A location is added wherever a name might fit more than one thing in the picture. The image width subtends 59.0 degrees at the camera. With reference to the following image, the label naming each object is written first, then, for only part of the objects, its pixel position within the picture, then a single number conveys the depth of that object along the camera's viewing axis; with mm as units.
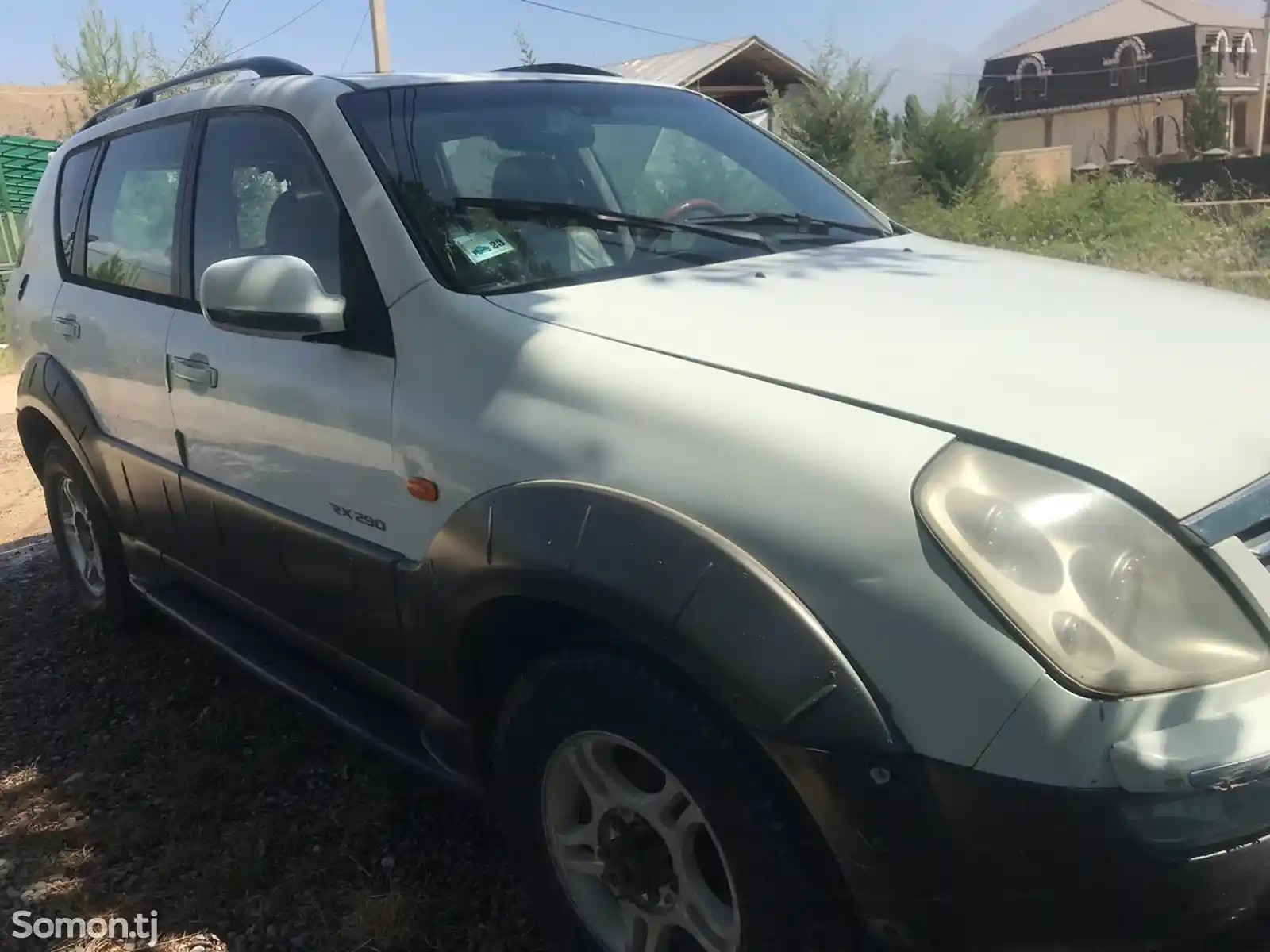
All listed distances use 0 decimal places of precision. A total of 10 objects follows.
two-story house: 40312
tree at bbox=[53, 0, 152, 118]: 18266
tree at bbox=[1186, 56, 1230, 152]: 29453
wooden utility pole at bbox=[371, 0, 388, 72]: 15297
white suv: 1486
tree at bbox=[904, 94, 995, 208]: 17406
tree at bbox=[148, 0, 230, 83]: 17984
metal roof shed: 21609
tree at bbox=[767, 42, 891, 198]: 16484
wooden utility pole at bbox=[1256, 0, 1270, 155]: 32812
